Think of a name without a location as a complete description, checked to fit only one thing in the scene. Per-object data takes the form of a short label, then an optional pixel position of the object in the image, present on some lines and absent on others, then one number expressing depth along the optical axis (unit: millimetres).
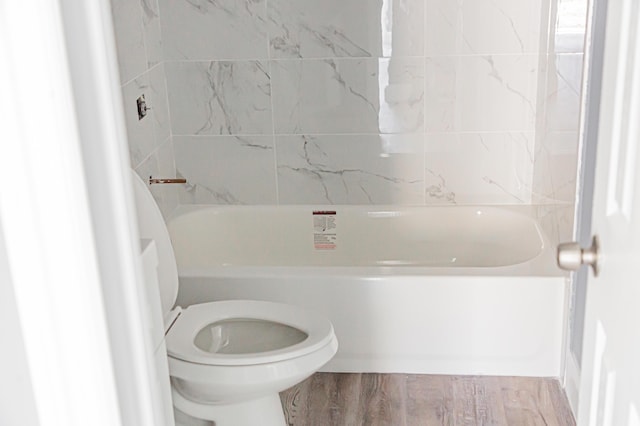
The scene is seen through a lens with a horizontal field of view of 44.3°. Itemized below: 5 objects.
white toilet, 2123
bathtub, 2705
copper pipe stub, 2975
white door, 988
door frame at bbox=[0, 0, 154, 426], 872
